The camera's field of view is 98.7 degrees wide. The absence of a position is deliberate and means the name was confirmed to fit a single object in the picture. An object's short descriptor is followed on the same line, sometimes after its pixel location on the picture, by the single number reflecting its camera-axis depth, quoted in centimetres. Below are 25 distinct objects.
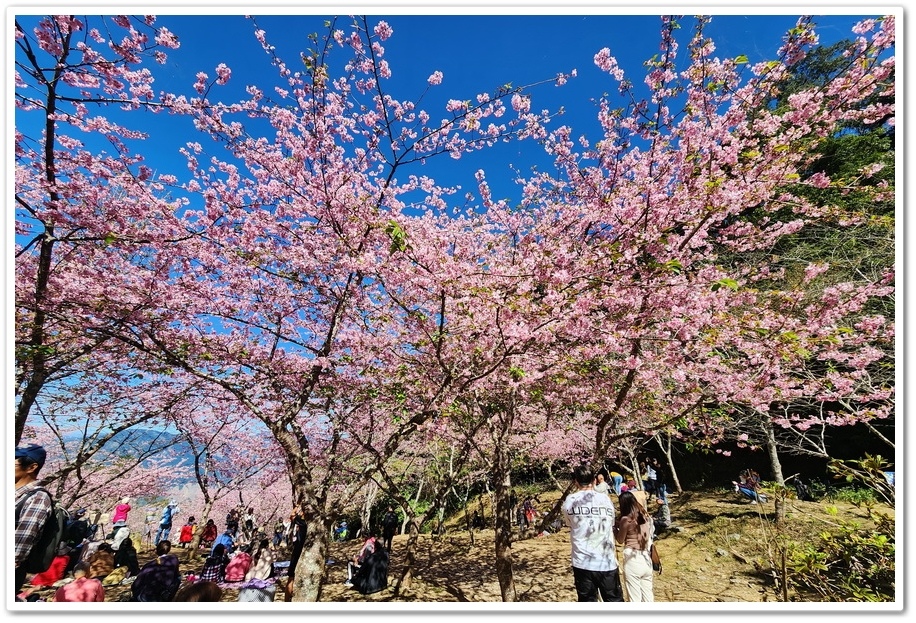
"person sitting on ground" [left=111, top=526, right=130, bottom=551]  823
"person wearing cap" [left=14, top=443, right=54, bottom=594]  241
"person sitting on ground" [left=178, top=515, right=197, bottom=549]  1156
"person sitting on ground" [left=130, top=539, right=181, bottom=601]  480
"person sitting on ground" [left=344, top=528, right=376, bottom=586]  680
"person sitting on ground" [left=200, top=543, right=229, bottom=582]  612
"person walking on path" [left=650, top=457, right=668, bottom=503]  1070
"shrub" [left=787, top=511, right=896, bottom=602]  369
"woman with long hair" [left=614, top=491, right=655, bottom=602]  342
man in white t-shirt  312
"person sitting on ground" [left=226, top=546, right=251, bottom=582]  477
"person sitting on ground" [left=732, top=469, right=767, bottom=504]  1030
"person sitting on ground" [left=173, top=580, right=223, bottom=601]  257
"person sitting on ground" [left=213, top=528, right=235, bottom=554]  666
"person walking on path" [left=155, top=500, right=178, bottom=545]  1021
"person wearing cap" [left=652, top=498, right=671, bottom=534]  992
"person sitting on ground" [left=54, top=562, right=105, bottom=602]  323
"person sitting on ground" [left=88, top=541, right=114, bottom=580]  573
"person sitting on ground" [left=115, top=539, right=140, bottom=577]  776
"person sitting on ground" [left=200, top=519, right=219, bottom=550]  1127
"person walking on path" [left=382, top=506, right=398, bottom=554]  727
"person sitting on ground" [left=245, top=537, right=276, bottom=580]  434
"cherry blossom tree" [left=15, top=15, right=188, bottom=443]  338
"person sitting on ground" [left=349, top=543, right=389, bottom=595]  667
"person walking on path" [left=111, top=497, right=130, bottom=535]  895
